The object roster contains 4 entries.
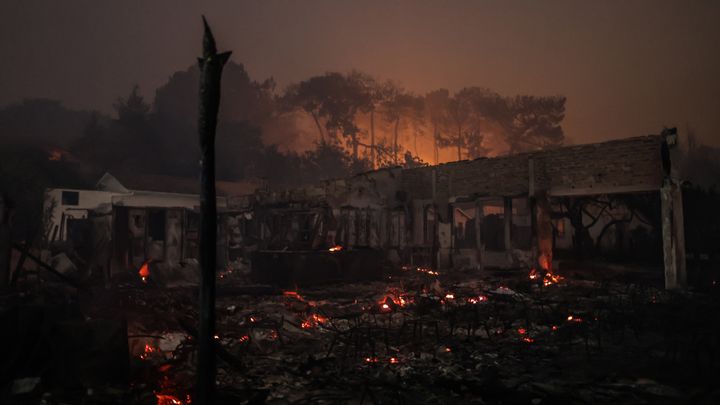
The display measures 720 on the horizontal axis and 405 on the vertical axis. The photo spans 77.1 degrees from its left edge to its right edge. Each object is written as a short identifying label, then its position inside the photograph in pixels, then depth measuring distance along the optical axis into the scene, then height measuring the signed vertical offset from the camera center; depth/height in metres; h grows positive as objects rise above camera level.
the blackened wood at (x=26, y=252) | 9.23 -0.31
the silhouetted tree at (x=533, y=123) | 50.41 +12.79
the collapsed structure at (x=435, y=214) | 15.47 +0.97
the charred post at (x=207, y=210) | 3.92 +0.23
